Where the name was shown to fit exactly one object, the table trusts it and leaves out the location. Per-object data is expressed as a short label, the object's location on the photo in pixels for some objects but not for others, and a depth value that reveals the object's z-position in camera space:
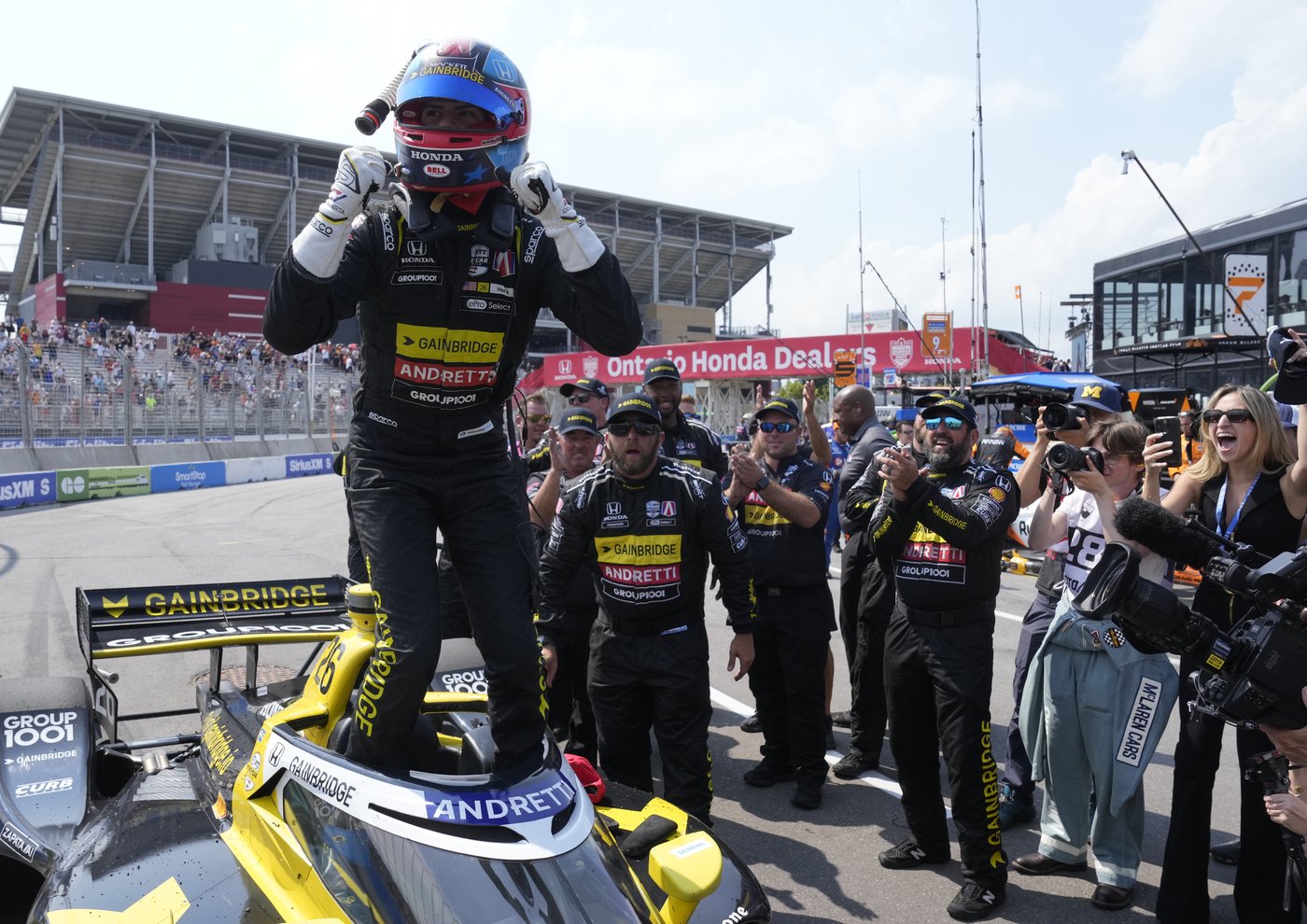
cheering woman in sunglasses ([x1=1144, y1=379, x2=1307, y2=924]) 3.48
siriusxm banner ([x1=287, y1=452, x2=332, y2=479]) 25.25
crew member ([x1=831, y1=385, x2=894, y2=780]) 5.25
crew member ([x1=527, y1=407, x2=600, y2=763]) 5.27
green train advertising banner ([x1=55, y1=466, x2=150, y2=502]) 18.75
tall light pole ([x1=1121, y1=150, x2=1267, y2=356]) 7.39
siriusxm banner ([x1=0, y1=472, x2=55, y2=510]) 17.41
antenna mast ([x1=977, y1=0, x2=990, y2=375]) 11.11
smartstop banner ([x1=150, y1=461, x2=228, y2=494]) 20.75
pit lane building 12.70
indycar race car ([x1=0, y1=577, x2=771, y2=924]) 2.26
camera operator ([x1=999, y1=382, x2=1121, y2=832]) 4.46
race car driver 2.66
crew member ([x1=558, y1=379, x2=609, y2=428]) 6.63
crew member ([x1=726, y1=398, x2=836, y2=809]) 4.90
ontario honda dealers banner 23.61
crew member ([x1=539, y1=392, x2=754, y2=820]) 3.96
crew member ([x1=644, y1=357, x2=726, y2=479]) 6.07
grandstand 43.84
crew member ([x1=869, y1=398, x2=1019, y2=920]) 3.78
